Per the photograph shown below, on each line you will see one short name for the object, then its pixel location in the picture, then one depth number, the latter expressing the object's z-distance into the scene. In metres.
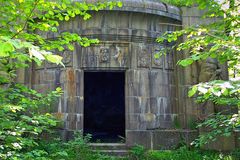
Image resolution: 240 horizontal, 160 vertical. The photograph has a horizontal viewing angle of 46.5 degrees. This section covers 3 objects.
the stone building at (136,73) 9.06
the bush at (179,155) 7.88
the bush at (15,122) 3.47
